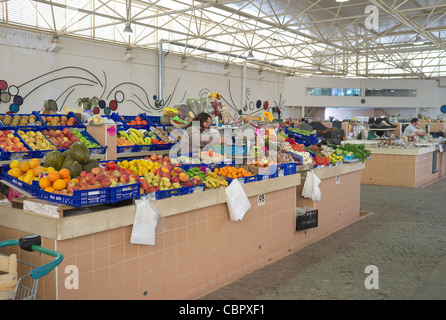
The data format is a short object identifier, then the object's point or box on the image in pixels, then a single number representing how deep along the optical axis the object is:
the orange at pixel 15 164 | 3.37
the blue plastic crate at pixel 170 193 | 3.40
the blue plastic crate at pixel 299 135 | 7.02
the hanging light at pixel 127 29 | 11.41
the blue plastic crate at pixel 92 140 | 5.34
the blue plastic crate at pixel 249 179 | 4.20
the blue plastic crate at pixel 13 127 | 5.28
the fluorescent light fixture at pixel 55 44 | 12.35
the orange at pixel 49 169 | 3.24
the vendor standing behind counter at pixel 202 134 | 5.02
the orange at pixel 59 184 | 2.98
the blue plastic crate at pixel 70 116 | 5.94
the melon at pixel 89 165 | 3.58
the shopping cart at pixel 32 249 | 2.08
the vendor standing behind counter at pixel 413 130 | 12.30
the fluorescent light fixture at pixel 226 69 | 19.86
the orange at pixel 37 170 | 3.23
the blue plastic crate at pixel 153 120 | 7.28
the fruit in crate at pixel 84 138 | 5.52
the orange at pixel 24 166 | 3.31
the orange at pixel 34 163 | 3.39
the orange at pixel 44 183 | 2.99
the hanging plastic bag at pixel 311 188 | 5.49
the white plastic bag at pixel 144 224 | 3.11
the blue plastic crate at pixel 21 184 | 3.05
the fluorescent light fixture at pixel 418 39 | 20.16
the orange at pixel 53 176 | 3.04
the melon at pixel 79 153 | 3.60
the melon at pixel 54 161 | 3.54
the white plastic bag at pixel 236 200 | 4.00
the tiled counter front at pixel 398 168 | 10.24
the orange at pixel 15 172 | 3.24
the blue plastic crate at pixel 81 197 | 2.78
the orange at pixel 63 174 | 3.12
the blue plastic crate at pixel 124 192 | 3.00
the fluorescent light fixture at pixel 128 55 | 14.74
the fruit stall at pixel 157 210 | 2.84
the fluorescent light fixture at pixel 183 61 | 17.16
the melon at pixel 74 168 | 3.40
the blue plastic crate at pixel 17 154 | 4.80
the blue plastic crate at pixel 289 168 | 4.98
